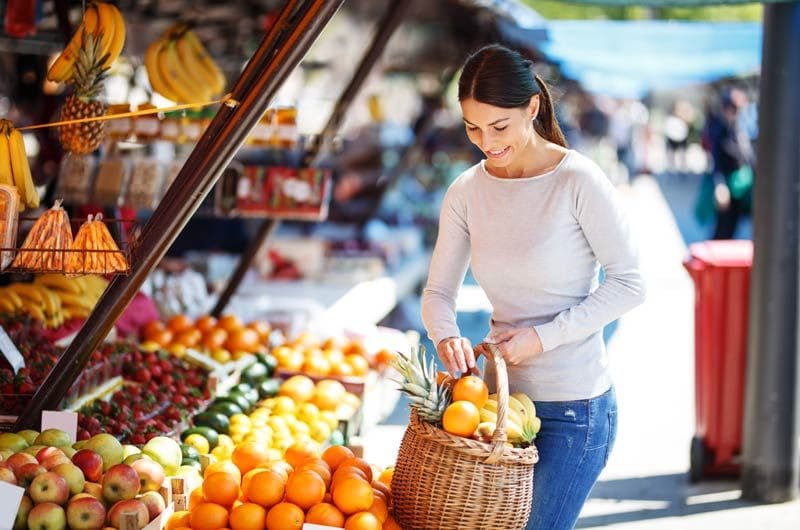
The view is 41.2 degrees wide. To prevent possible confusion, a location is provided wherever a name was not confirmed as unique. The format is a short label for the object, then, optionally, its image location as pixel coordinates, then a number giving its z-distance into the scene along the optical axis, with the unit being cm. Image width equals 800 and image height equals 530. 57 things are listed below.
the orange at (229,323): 655
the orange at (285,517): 306
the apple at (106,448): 348
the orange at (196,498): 333
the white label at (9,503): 294
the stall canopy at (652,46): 997
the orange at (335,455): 341
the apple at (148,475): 336
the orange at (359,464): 333
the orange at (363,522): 299
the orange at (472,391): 292
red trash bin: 610
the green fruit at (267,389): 549
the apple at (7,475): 308
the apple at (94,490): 321
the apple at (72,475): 318
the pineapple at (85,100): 430
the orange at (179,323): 646
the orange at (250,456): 352
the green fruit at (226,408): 497
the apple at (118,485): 321
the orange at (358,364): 623
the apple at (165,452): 381
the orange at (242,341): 636
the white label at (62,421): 371
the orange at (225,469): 333
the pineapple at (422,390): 295
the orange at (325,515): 305
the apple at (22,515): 308
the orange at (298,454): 362
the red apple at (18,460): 319
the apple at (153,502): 323
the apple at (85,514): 307
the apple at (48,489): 309
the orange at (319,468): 324
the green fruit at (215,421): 472
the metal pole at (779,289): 584
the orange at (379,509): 308
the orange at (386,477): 352
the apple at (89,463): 331
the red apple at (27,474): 316
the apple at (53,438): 351
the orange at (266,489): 315
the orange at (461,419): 283
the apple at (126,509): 310
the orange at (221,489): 322
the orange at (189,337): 625
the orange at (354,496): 307
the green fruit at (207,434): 451
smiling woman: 292
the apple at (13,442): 346
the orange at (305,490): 312
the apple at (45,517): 304
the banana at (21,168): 364
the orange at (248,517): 309
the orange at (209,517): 313
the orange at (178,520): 323
